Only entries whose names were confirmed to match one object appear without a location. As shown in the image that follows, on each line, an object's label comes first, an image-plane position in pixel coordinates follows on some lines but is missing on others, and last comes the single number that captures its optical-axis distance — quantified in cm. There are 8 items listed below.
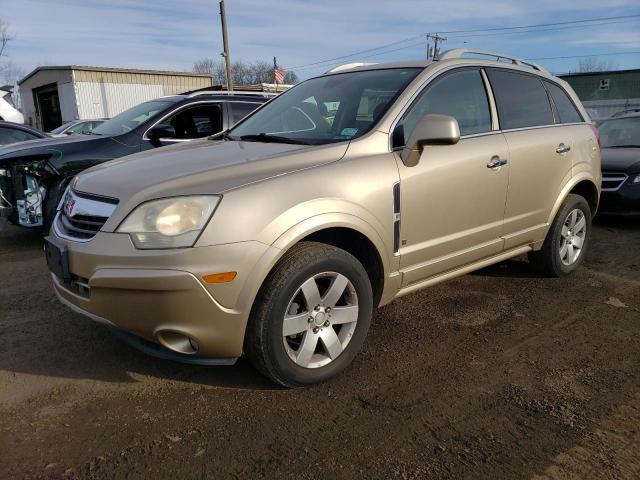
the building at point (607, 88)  3966
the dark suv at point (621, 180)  653
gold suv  240
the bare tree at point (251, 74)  7377
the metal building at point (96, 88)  2775
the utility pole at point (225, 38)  2444
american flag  2583
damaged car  541
